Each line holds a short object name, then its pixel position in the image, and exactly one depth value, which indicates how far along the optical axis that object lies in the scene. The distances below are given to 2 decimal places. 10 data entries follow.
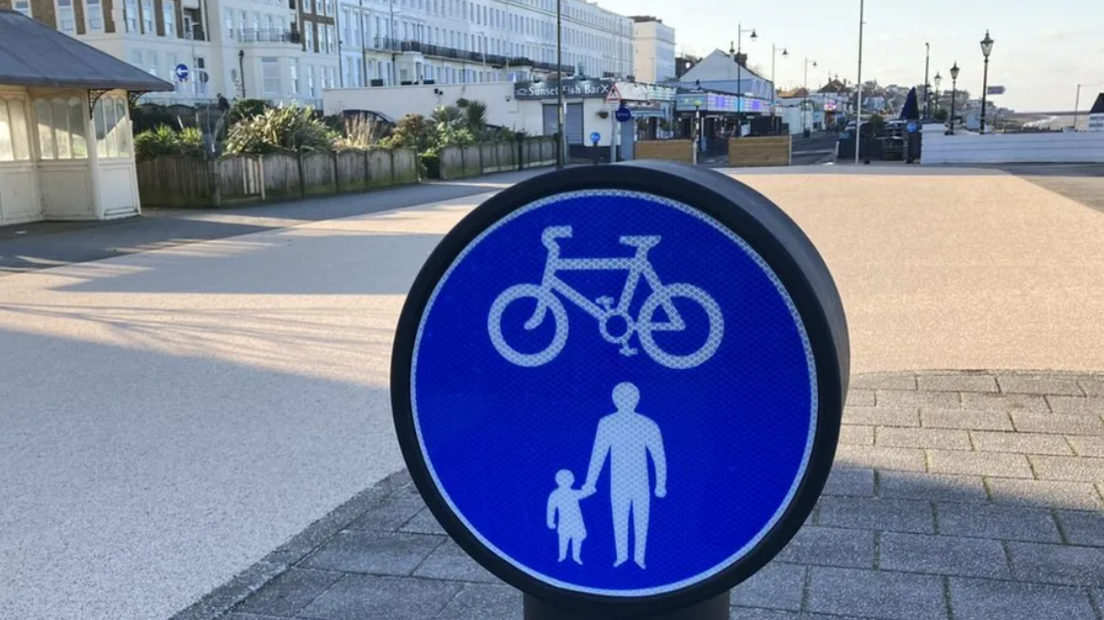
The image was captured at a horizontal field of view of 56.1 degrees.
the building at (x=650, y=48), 134.38
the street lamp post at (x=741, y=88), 72.31
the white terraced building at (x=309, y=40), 58.06
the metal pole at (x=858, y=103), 39.74
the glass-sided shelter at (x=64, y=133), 18.00
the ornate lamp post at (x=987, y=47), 42.53
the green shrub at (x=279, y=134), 25.06
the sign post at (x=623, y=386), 1.80
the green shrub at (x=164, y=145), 22.88
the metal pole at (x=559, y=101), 35.69
